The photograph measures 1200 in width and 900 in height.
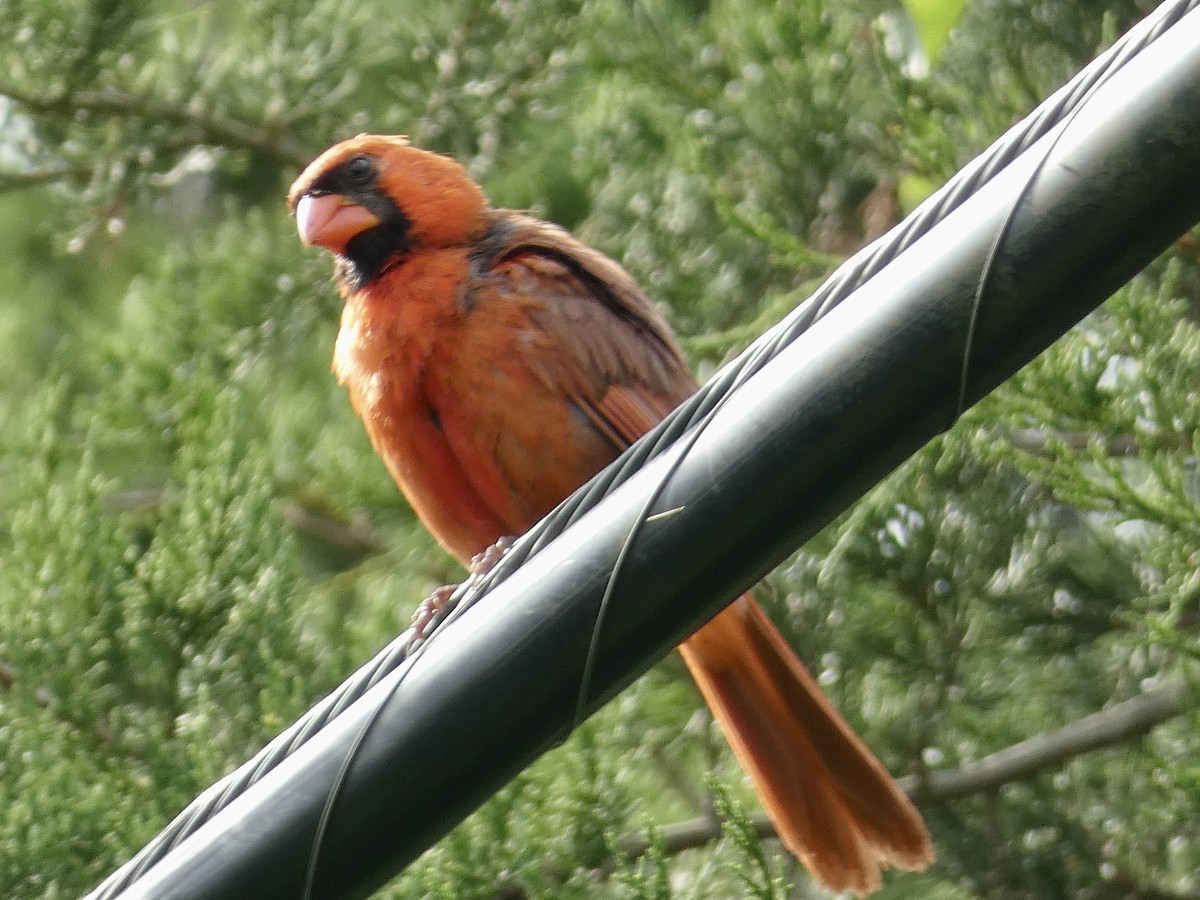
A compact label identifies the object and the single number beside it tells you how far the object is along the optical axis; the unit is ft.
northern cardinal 22.29
